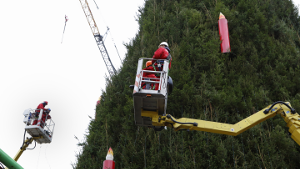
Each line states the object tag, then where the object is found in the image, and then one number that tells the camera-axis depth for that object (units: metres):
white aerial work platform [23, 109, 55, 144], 12.24
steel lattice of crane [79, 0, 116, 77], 40.72
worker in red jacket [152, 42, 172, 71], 6.46
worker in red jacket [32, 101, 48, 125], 12.59
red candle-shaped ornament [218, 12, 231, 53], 12.29
